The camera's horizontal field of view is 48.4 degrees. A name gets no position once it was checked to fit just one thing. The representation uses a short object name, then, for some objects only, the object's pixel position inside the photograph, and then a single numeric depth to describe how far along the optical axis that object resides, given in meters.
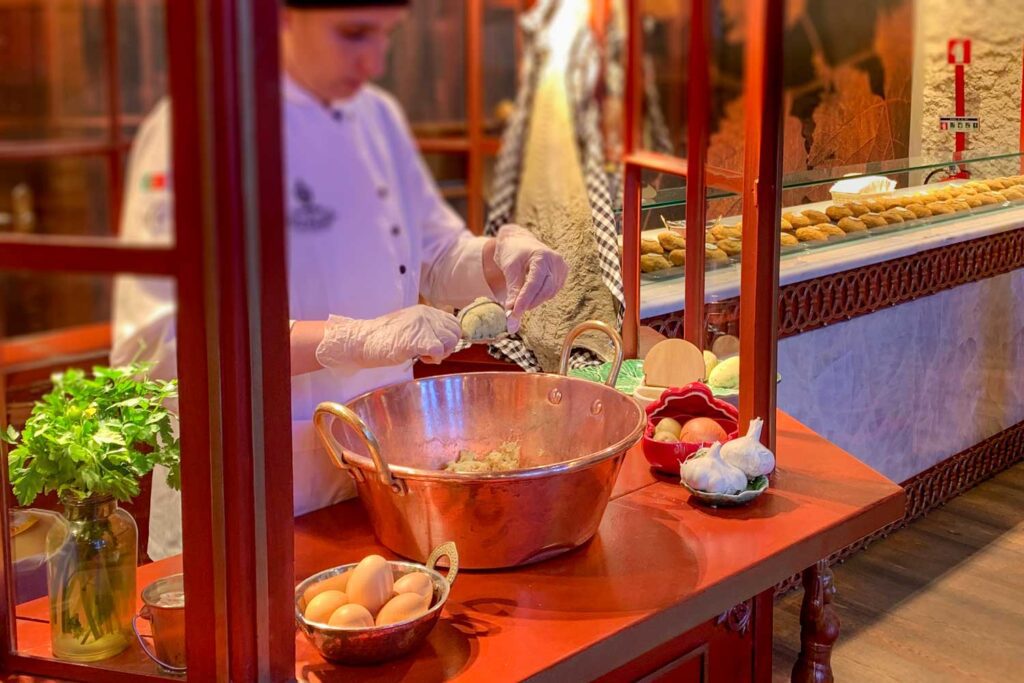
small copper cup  1.20
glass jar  1.26
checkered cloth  1.16
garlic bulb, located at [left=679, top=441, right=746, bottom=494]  1.64
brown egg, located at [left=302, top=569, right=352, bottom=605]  1.28
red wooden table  1.28
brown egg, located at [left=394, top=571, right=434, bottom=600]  1.28
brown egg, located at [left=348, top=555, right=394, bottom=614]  1.26
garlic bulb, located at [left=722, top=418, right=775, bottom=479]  1.68
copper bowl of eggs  1.21
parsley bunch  1.24
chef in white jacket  0.97
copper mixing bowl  1.37
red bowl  1.85
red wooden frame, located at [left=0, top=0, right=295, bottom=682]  0.95
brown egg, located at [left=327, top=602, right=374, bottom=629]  1.22
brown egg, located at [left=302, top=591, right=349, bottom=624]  1.23
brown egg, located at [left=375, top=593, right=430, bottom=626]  1.23
